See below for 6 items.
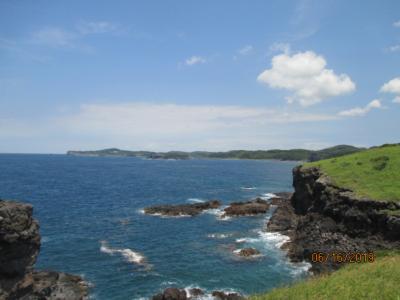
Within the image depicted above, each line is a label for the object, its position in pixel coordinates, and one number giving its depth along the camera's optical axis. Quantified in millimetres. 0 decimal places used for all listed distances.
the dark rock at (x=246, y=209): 76750
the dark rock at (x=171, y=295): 33719
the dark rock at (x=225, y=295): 34125
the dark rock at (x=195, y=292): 35594
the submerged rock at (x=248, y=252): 47406
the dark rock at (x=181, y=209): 78875
